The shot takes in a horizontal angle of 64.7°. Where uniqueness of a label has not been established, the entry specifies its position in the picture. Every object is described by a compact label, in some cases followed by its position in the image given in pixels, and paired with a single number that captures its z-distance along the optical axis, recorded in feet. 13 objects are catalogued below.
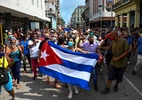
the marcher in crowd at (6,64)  8.48
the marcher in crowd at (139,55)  13.99
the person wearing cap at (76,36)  15.72
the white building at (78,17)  287.54
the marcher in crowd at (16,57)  11.36
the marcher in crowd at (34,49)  13.38
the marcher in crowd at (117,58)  10.05
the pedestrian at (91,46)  11.81
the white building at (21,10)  24.49
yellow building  41.65
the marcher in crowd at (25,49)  15.94
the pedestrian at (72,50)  10.12
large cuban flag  9.68
